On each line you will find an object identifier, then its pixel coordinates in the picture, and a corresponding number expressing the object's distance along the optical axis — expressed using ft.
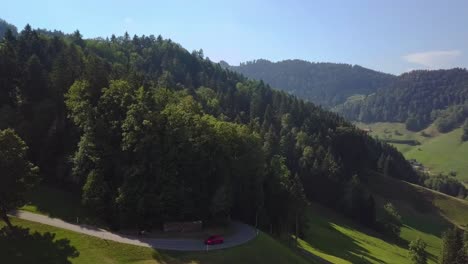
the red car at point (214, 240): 170.98
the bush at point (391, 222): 426.51
